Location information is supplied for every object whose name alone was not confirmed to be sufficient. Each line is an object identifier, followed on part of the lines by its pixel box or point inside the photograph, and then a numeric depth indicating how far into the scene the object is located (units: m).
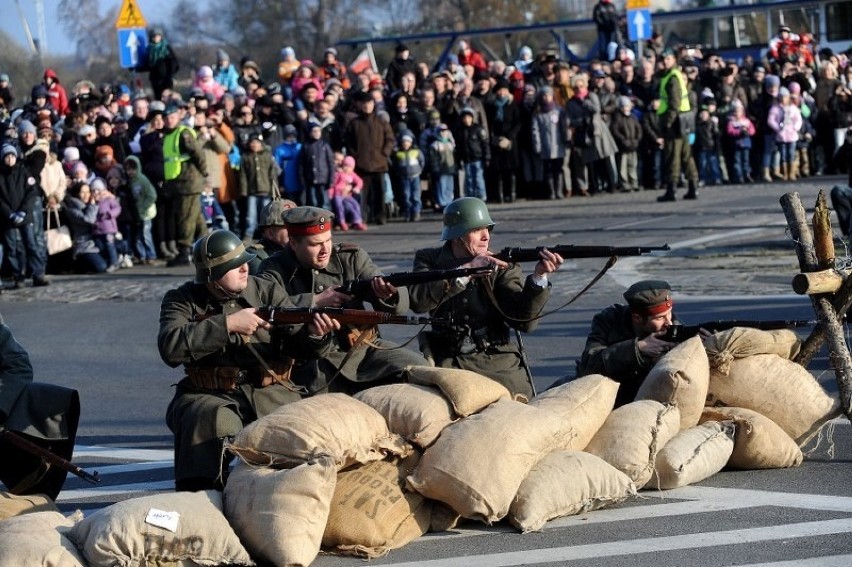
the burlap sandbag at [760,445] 16.22
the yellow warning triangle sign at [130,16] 51.34
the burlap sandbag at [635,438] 15.30
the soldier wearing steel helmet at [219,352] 15.51
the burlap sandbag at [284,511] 13.35
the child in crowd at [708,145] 51.44
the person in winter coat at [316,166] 43.81
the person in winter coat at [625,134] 50.28
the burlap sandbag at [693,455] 15.57
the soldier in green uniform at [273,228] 21.48
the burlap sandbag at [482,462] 14.13
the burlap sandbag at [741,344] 16.77
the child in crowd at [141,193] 40.47
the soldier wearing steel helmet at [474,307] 17.97
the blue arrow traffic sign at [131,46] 51.87
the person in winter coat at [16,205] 37.81
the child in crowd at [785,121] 52.62
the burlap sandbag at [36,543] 12.56
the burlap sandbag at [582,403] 15.35
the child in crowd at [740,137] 52.22
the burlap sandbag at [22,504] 14.50
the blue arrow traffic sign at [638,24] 58.11
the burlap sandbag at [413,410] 14.75
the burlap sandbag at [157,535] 12.90
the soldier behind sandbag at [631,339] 17.27
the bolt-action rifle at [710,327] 17.14
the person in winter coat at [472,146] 47.97
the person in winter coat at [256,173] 42.53
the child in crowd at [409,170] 46.44
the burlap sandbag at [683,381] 16.12
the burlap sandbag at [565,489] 14.37
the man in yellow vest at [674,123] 46.25
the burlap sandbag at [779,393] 16.73
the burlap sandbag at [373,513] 13.98
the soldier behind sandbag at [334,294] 17.14
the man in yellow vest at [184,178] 40.44
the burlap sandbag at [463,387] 15.10
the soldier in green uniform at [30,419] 15.15
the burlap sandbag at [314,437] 13.99
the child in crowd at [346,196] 45.16
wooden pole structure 16.70
